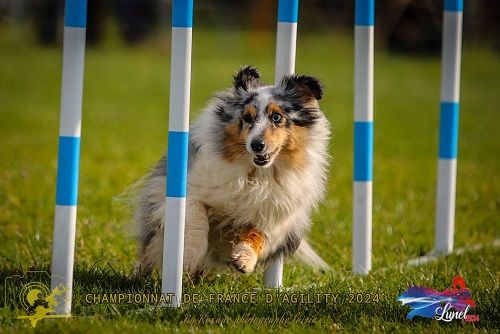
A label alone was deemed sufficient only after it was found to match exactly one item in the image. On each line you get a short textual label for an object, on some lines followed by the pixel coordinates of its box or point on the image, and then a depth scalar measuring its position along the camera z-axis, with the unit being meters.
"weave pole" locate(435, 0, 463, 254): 11.88
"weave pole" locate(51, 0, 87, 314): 7.75
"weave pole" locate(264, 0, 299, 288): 9.77
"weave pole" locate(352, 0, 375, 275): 10.77
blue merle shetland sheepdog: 9.39
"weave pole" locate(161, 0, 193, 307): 8.20
